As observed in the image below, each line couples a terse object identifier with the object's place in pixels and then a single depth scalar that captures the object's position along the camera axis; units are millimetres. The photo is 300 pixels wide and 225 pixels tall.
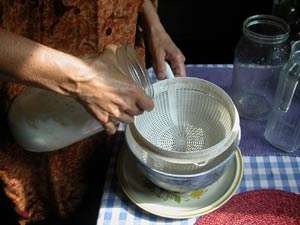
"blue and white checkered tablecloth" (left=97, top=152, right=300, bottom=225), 725
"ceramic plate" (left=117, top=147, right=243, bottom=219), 718
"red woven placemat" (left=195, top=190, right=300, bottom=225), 715
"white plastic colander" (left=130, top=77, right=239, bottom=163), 740
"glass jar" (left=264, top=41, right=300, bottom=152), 781
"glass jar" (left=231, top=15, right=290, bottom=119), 859
